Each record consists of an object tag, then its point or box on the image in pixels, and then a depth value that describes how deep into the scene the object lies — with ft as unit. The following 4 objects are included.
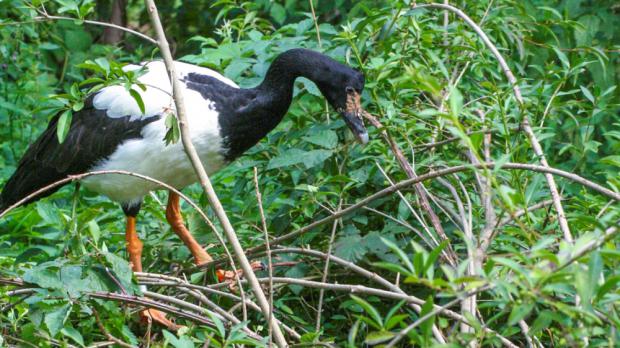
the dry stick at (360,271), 17.77
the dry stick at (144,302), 23.56
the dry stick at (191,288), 23.49
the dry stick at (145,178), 20.27
